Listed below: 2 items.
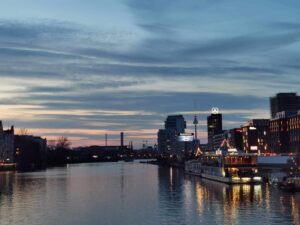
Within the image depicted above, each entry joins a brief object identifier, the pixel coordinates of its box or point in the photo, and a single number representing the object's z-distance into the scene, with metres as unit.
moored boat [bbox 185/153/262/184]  144.12
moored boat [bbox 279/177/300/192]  115.21
